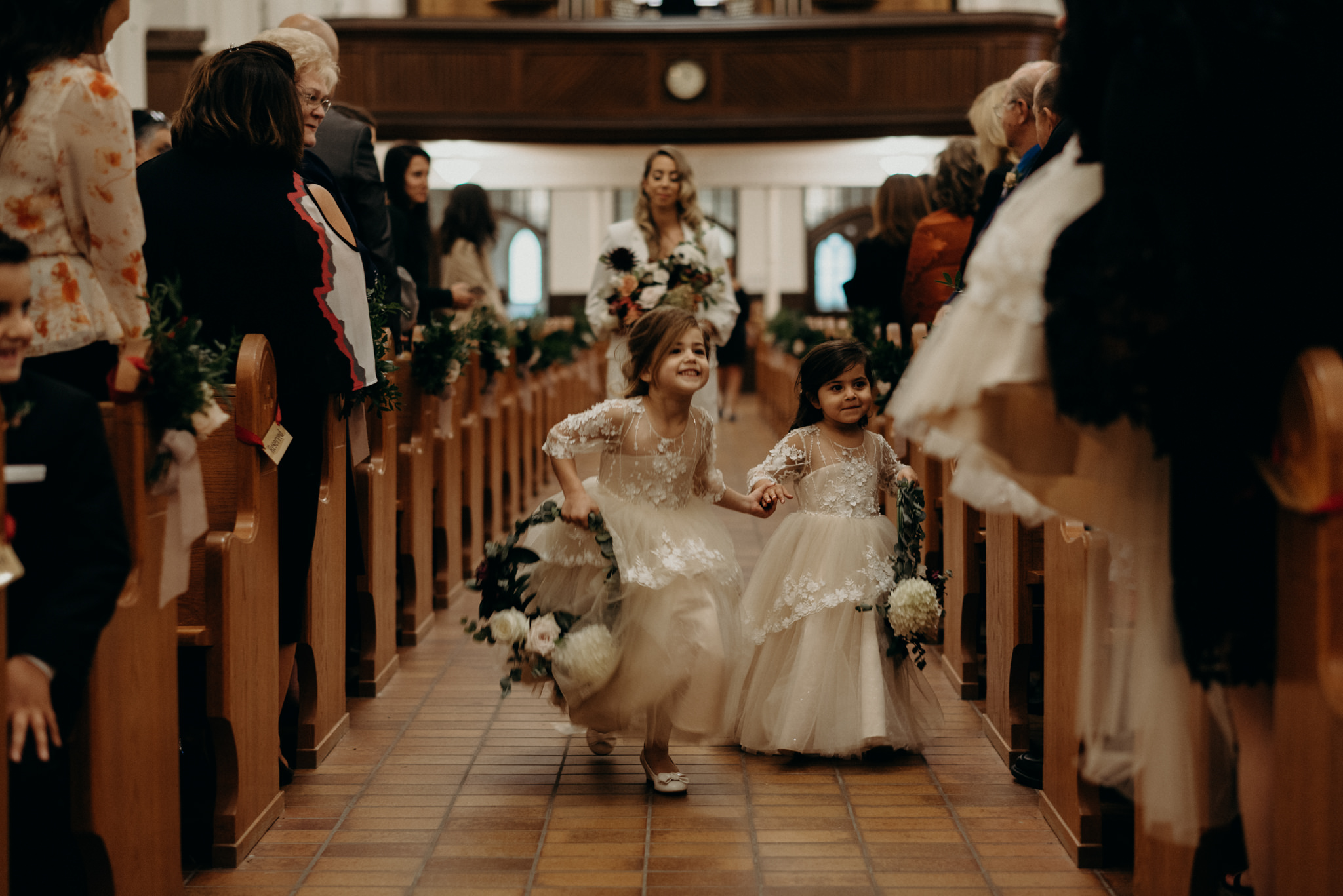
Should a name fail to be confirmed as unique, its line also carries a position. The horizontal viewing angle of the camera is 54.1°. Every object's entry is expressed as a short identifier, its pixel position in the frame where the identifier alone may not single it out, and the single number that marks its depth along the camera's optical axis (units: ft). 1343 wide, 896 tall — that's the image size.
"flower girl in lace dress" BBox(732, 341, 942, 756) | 12.33
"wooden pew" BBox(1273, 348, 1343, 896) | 6.01
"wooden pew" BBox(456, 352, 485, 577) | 21.13
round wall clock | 55.57
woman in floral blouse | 8.36
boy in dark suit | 6.80
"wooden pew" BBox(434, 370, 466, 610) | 18.92
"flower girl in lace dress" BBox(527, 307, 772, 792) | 11.15
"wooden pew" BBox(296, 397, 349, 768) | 12.19
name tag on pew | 10.14
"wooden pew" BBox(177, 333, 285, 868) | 9.73
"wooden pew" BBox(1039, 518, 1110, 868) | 9.57
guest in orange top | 17.06
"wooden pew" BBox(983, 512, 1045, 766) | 11.78
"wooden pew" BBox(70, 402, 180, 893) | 7.80
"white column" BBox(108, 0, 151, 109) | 46.65
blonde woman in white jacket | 19.66
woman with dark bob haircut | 10.82
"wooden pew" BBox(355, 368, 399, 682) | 14.60
